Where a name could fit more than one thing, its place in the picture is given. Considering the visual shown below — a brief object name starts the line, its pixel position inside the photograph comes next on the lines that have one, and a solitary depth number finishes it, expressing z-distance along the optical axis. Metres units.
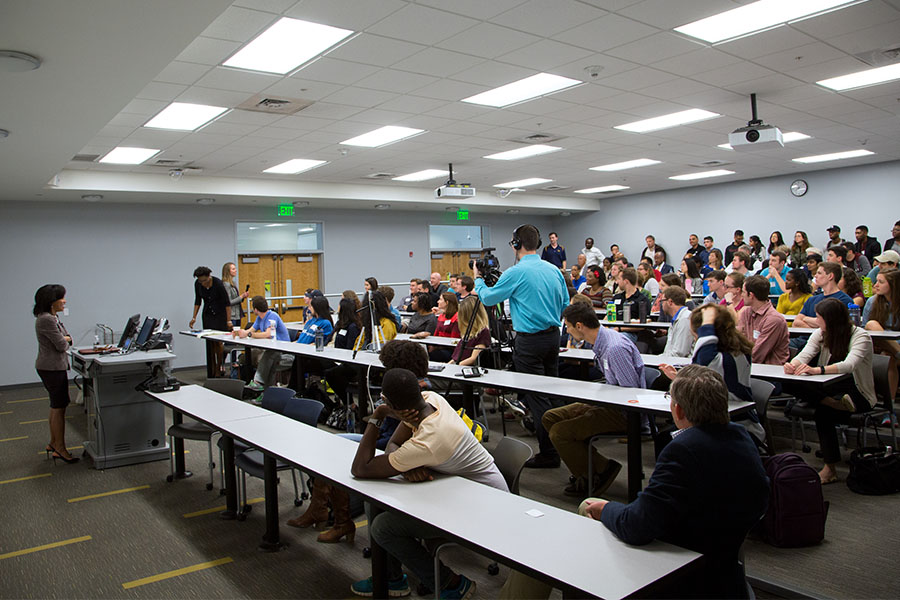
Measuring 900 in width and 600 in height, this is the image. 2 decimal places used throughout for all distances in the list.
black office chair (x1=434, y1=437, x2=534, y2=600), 2.89
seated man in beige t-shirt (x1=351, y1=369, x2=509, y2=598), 2.58
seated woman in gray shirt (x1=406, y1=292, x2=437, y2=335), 7.04
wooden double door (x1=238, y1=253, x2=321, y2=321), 12.33
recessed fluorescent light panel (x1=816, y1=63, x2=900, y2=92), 5.84
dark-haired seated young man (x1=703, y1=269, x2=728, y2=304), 6.94
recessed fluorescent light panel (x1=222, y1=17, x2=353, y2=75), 4.25
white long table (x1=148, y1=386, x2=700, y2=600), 1.76
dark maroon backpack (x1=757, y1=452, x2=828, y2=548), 3.29
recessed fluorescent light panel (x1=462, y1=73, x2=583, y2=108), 5.66
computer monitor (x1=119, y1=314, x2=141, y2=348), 6.27
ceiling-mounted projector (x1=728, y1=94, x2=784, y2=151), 6.34
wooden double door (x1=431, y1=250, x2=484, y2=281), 15.20
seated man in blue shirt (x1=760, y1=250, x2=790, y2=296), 8.95
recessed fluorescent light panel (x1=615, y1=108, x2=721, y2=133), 7.20
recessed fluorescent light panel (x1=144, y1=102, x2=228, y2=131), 6.00
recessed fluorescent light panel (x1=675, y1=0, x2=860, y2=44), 4.17
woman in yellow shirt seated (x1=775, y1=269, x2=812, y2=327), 6.00
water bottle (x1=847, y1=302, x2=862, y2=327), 4.95
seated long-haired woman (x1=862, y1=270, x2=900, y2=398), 5.41
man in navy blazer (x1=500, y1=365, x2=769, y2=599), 1.91
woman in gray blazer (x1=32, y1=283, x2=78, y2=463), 5.24
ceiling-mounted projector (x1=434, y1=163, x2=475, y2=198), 9.66
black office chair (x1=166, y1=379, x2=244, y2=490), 4.36
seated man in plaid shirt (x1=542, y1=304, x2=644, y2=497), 3.89
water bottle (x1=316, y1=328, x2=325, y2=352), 6.35
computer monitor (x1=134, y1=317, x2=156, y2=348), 5.76
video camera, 5.07
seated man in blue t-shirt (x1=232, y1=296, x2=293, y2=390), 7.27
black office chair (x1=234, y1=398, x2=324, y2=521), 3.69
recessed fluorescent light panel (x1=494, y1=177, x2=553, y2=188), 11.99
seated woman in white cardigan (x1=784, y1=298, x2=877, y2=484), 4.26
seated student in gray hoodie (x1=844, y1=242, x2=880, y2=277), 9.46
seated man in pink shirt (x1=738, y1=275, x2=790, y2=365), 4.92
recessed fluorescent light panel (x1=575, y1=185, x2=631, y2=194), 13.55
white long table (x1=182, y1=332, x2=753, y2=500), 3.50
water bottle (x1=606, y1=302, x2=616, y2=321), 7.83
